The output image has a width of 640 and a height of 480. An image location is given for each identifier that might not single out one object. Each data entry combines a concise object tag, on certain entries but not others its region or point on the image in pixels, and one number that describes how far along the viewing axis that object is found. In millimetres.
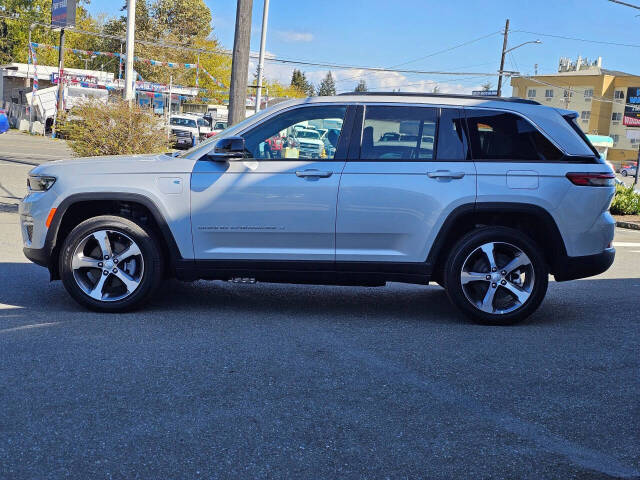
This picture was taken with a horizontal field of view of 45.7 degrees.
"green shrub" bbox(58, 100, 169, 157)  12117
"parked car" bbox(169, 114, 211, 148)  40975
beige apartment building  89812
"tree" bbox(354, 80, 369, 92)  151250
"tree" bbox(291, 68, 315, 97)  163825
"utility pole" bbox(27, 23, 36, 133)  46281
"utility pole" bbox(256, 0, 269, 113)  29150
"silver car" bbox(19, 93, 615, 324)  6141
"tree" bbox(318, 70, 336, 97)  182225
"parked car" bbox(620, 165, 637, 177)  71681
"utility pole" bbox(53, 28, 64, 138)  44312
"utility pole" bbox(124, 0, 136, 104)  15334
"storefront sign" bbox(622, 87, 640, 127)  61625
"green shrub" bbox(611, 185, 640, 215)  20344
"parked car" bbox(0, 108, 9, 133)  20450
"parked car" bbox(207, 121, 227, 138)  44766
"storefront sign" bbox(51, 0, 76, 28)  46281
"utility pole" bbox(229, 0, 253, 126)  12984
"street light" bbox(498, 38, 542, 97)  48062
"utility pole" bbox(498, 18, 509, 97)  49125
